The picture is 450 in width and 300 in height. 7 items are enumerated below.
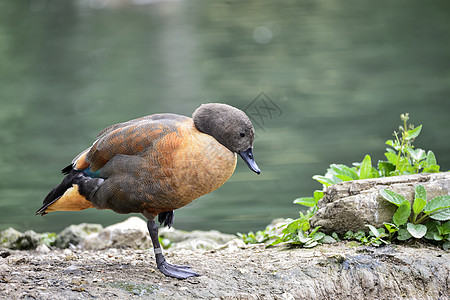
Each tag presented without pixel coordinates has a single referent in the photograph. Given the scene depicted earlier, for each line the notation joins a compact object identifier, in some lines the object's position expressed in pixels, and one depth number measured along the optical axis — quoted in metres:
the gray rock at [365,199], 8.52
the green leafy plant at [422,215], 8.27
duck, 7.50
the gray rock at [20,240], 11.92
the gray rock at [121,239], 11.59
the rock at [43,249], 11.33
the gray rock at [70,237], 12.23
